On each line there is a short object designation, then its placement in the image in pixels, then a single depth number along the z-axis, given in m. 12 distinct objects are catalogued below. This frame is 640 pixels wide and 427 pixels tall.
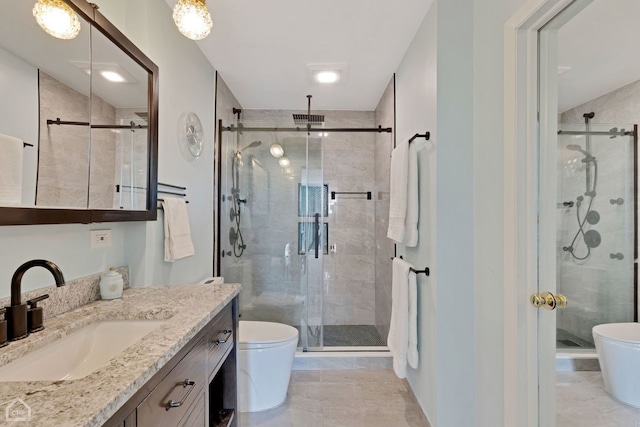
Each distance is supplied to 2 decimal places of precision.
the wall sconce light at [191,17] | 1.38
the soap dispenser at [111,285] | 1.32
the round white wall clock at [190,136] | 1.99
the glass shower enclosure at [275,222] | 2.83
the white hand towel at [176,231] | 1.73
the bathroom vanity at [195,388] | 0.76
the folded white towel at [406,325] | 1.96
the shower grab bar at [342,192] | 3.54
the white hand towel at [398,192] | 2.02
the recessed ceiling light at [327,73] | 2.48
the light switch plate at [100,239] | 1.34
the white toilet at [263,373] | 2.04
